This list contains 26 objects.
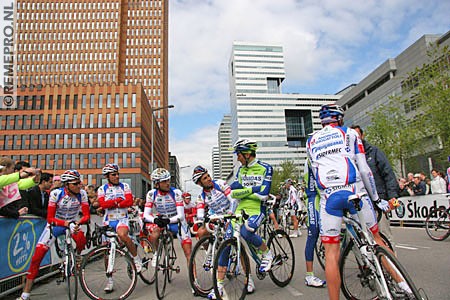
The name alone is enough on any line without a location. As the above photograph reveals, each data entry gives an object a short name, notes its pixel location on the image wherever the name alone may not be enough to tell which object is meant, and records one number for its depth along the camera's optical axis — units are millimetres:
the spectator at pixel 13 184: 5059
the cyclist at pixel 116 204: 6234
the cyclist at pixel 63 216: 5402
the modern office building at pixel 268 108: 148000
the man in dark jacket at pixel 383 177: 5230
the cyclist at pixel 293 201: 13248
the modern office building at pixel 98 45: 114500
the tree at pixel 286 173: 69638
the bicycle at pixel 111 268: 5375
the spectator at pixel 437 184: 13586
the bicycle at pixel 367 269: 3051
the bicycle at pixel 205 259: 4914
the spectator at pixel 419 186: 13596
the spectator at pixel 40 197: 6883
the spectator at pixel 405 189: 14484
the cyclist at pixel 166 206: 6145
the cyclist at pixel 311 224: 5434
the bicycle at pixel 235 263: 4402
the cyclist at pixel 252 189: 4996
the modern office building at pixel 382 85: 50959
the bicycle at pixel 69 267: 5090
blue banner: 5676
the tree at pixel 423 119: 21781
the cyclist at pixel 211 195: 5832
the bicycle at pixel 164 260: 5315
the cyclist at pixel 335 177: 3576
